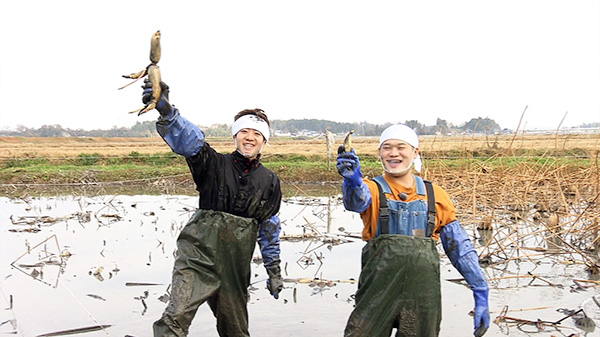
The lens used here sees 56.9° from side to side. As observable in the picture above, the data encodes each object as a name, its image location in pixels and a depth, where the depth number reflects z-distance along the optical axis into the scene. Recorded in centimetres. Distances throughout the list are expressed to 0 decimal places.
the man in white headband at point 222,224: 349
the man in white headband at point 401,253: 312
